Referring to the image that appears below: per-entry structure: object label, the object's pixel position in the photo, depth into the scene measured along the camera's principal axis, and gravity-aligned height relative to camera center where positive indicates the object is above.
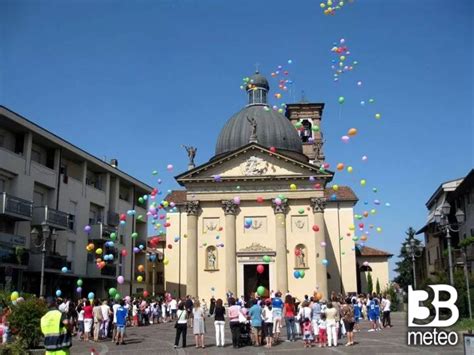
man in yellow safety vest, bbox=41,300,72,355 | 10.06 -0.86
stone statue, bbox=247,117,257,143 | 47.45 +13.39
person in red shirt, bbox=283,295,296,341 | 20.22 -1.16
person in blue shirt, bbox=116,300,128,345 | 20.72 -1.31
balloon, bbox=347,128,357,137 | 22.55 +6.46
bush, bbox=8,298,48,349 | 17.53 -1.11
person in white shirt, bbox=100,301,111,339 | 22.15 -1.37
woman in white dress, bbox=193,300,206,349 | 18.94 -1.27
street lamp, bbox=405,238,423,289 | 30.30 +2.08
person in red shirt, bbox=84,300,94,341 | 22.03 -1.30
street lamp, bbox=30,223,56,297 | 23.60 +3.12
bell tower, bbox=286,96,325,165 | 64.44 +21.39
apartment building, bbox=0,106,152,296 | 30.84 +5.18
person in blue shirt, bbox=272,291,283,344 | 20.07 -1.13
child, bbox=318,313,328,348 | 19.34 -1.69
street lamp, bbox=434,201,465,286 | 22.27 +2.82
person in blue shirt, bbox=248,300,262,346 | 19.03 -1.24
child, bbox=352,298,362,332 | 31.08 -1.48
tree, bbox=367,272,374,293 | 58.36 +0.12
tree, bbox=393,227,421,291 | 85.62 +2.54
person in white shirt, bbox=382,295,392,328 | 26.65 -1.37
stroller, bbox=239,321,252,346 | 19.56 -1.78
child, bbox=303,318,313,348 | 19.08 -1.70
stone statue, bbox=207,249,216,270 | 45.59 +2.27
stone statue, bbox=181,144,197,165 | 50.81 +12.71
